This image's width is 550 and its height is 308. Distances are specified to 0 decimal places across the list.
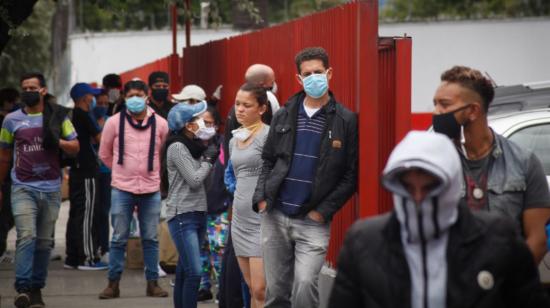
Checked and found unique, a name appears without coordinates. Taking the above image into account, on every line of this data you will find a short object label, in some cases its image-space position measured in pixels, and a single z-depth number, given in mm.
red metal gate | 15086
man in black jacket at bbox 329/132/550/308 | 7586
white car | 18062
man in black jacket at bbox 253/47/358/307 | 14687
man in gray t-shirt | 10609
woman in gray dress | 16516
